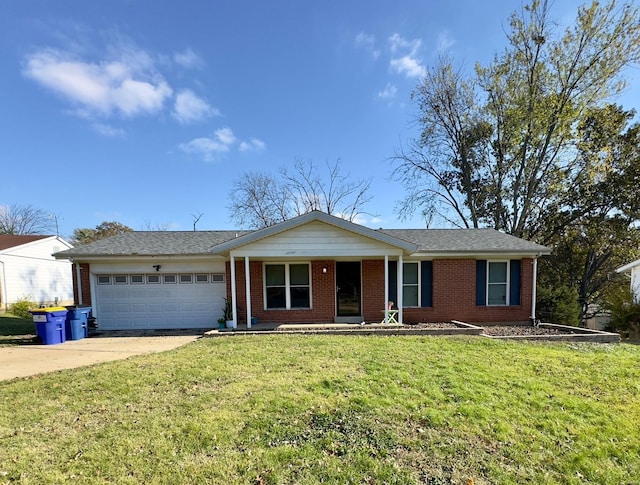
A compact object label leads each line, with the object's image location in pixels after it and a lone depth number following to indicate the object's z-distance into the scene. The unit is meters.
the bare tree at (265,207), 27.95
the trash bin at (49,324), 9.07
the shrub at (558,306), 12.94
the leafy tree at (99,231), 41.50
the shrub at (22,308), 15.98
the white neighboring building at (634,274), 13.85
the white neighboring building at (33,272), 21.20
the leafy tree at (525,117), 17.31
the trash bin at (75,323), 9.79
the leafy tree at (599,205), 18.34
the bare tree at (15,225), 42.38
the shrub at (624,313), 12.49
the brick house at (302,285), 11.46
